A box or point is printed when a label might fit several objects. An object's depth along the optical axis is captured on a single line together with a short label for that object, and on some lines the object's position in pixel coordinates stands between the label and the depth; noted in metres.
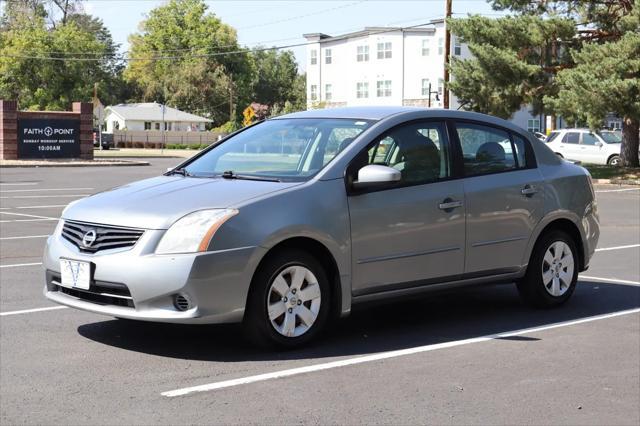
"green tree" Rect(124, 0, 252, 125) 100.44
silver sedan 5.97
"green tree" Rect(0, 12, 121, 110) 71.44
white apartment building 76.81
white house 96.31
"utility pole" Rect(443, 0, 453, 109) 39.04
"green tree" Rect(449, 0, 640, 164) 35.47
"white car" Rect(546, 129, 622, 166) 38.31
